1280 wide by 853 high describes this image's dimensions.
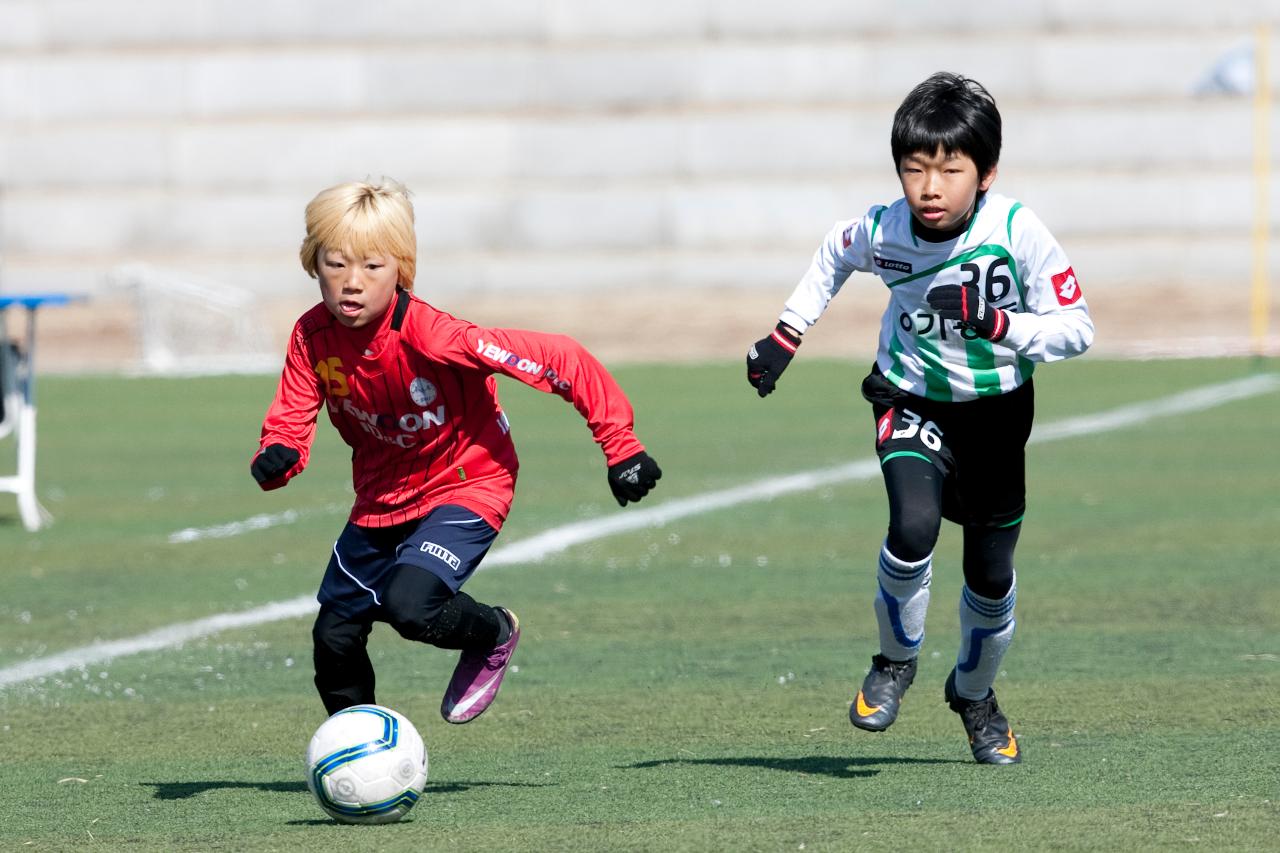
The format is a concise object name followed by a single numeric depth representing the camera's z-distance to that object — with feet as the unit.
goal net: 168.76
